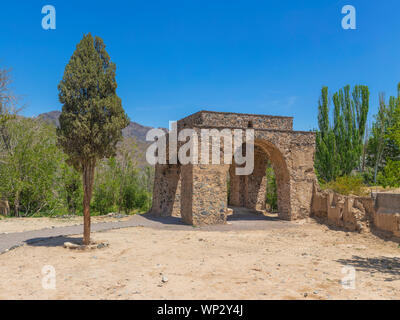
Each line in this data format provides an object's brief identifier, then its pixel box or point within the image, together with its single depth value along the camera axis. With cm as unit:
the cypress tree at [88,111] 881
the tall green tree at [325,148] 2519
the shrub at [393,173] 743
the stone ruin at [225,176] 1402
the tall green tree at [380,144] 2662
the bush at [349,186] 1505
